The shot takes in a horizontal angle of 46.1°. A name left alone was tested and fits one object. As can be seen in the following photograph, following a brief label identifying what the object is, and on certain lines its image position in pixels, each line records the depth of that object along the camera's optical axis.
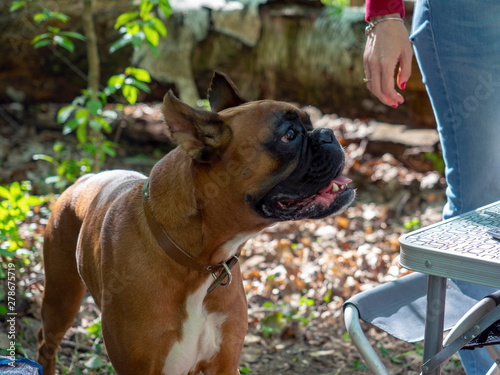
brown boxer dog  2.40
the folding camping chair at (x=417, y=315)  1.74
